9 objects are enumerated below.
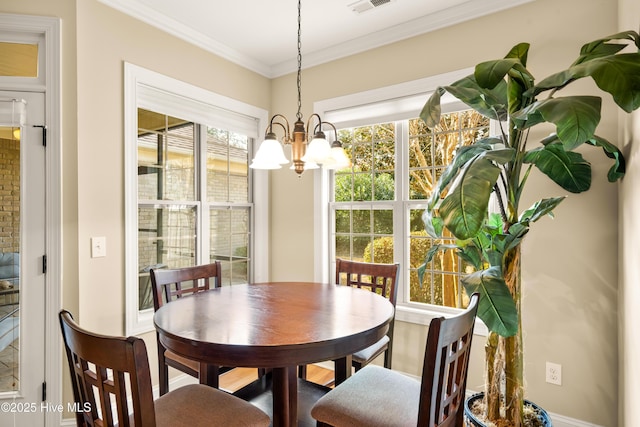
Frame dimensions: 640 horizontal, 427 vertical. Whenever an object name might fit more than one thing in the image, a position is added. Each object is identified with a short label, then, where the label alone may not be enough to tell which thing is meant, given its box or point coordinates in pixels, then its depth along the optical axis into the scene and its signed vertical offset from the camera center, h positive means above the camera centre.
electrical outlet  2.18 -1.01
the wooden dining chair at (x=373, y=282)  2.11 -0.50
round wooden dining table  1.29 -0.48
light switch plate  2.28 -0.21
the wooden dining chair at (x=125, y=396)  1.02 -0.57
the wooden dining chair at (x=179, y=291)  1.93 -0.50
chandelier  1.78 +0.32
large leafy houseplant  1.27 +0.22
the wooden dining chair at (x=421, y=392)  1.17 -0.78
